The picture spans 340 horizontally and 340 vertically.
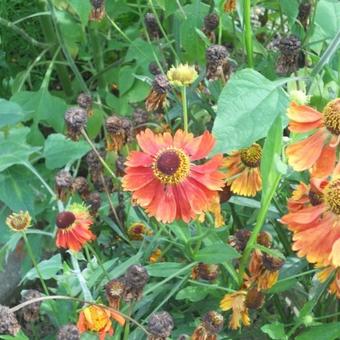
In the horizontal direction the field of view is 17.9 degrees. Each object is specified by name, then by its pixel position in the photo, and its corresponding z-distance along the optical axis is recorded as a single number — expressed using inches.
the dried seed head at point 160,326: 23.3
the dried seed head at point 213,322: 24.7
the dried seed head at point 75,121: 26.2
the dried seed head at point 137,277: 23.9
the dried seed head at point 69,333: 23.4
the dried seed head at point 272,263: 25.4
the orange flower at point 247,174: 26.2
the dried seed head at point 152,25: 31.7
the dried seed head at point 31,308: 25.5
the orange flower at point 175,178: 24.2
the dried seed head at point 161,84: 26.2
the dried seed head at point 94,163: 27.6
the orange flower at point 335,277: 24.0
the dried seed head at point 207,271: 26.6
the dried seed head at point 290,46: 26.4
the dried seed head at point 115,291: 24.6
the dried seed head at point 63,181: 27.1
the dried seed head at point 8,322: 23.4
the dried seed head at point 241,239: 26.3
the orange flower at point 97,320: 24.6
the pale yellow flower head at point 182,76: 25.0
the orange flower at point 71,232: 26.1
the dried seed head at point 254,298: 26.1
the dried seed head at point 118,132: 26.9
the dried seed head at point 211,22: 29.6
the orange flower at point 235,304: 25.9
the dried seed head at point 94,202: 28.1
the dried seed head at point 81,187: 28.0
